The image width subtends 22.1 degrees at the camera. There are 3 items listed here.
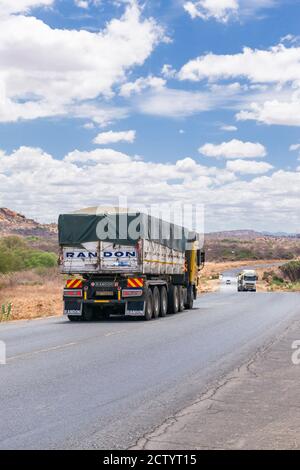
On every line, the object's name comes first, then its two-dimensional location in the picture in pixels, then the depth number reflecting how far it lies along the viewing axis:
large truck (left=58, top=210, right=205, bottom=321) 25.23
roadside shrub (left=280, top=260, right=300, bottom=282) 85.88
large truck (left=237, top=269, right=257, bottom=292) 66.62
